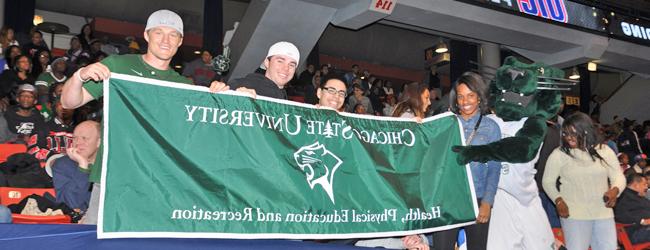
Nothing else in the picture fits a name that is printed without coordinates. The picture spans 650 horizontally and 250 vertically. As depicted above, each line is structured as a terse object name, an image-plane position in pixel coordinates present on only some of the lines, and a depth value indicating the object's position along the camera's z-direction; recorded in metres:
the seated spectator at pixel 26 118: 7.19
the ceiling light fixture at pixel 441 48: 18.66
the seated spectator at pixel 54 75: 9.24
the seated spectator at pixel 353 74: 14.23
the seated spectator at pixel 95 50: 11.50
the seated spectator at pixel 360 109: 11.13
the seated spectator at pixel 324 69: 13.65
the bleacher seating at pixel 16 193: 4.80
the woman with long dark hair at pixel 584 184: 5.14
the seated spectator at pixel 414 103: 4.47
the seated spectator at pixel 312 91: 11.99
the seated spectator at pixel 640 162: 10.12
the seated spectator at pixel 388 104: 13.21
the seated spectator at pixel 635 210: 6.55
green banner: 2.96
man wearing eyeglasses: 4.10
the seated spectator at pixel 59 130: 6.75
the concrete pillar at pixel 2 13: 12.64
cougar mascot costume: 3.92
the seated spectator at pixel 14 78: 8.77
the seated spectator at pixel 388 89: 15.65
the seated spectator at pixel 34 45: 10.29
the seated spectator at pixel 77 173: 4.34
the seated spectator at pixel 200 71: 10.77
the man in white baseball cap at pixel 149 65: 3.16
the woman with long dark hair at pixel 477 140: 4.03
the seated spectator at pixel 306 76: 13.36
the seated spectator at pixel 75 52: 11.12
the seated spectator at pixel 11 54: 9.67
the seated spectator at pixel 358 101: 12.17
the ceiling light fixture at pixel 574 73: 19.85
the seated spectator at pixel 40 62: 10.10
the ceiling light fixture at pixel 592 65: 16.22
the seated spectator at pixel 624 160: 10.53
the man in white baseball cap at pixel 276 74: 4.00
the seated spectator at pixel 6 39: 10.27
